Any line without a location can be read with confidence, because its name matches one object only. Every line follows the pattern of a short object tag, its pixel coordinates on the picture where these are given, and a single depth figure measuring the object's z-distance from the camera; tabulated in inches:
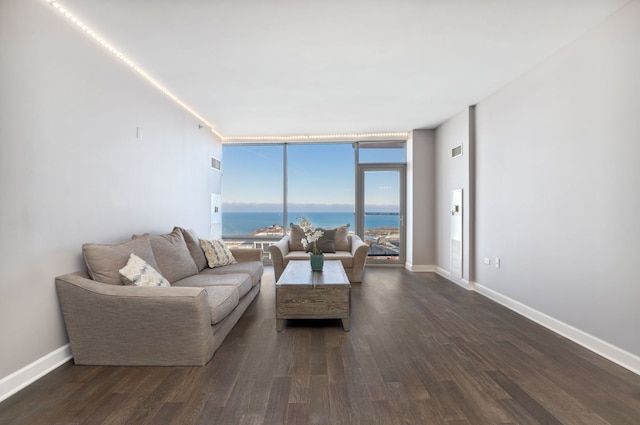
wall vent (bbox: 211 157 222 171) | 231.5
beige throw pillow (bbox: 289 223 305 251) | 225.1
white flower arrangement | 145.8
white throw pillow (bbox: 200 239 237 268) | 158.6
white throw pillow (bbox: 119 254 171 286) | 98.4
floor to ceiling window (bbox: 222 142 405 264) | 255.4
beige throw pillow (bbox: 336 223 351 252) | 227.3
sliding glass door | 254.7
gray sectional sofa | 88.9
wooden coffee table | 119.6
